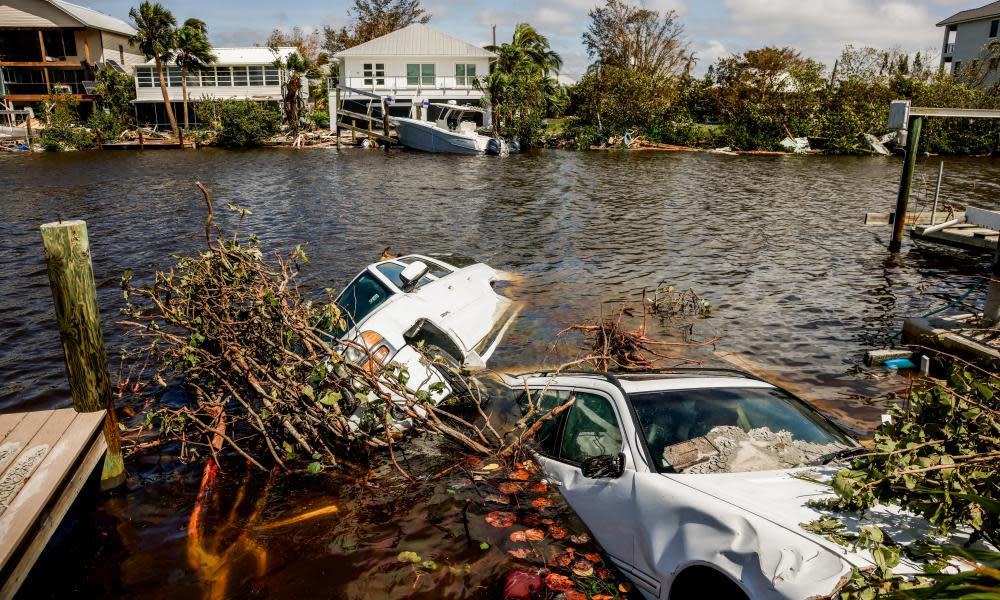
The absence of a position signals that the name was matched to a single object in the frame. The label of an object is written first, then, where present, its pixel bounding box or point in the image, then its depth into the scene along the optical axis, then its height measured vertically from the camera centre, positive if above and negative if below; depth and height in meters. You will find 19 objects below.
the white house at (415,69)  56.25 +4.23
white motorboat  46.81 -0.85
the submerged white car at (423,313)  8.69 -2.74
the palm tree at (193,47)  50.72 +5.31
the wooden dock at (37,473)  4.88 -2.97
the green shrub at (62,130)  47.03 -0.88
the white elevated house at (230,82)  55.56 +2.97
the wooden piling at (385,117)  50.69 +0.23
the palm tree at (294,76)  54.45 +3.49
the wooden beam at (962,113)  15.22 +0.28
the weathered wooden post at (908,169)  18.00 -1.16
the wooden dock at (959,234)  13.55 -2.25
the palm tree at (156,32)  48.22 +6.21
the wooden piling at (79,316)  6.59 -1.97
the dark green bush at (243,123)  50.31 -0.30
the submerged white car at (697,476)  3.51 -2.28
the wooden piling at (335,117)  54.07 +0.22
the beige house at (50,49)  55.78 +5.85
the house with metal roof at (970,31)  60.59 +8.61
